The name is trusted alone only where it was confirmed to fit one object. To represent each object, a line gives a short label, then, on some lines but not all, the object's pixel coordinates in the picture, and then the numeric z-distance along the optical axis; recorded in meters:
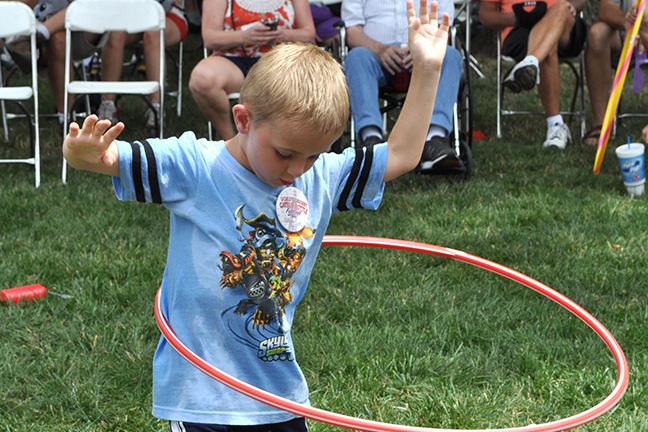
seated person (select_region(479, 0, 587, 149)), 10.82
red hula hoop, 2.65
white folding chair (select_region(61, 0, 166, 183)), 10.16
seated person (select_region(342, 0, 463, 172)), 8.91
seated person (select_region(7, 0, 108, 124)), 11.01
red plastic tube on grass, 5.73
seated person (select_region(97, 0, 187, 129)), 11.54
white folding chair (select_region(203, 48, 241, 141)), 9.45
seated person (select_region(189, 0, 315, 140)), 9.16
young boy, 2.91
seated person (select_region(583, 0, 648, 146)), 11.04
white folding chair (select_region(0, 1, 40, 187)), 9.53
